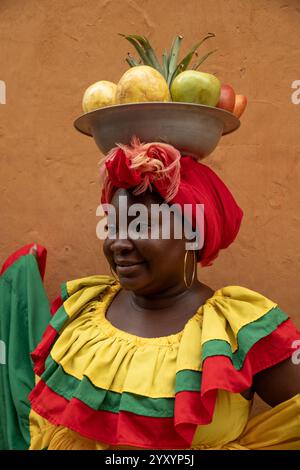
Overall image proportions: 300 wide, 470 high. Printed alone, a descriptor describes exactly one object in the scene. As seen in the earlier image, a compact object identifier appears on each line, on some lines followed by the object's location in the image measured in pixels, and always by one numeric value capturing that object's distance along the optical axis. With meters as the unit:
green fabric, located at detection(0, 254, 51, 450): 2.20
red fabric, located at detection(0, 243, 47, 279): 2.38
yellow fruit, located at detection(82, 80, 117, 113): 1.84
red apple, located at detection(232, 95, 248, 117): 1.94
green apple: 1.75
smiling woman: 1.66
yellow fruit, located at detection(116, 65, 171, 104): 1.72
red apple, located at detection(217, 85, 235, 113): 1.86
